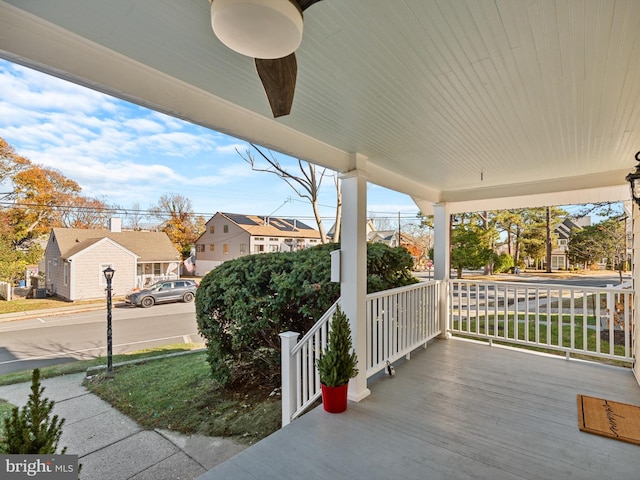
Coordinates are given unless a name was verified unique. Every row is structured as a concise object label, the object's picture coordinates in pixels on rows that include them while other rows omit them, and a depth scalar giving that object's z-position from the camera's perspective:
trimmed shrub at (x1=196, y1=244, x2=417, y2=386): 3.95
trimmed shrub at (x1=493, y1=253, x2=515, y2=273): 11.71
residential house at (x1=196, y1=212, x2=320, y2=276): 17.69
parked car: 12.02
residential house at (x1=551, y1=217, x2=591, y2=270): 15.04
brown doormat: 2.40
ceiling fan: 0.86
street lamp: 6.05
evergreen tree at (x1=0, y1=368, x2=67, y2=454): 1.21
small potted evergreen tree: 2.71
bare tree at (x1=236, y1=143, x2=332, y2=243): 9.23
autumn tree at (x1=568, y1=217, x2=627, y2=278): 9.84
